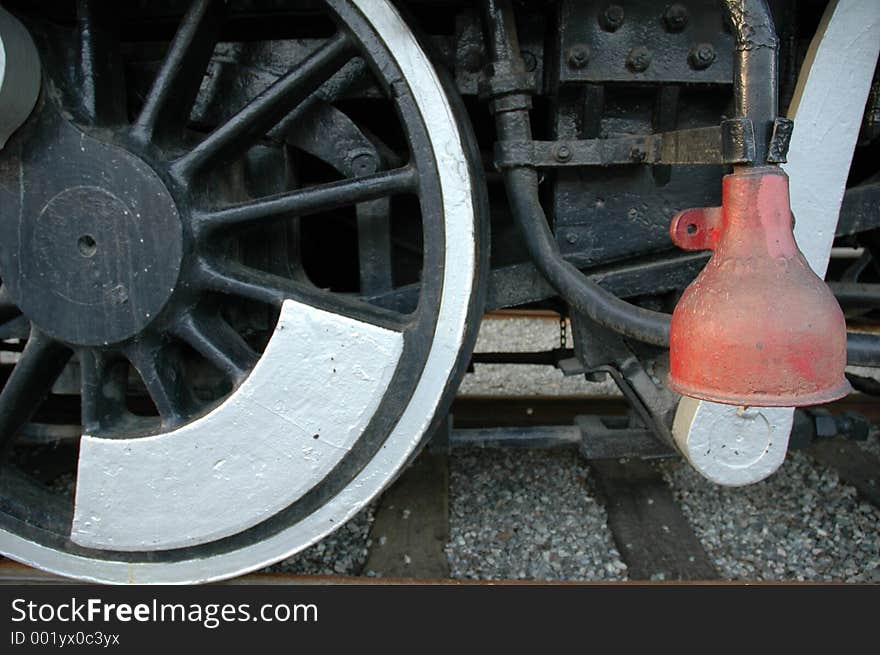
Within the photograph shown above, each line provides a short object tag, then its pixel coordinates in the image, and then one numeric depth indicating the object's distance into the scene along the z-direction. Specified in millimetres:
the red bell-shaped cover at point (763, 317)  895
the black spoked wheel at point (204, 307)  1324
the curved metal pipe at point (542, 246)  1365
